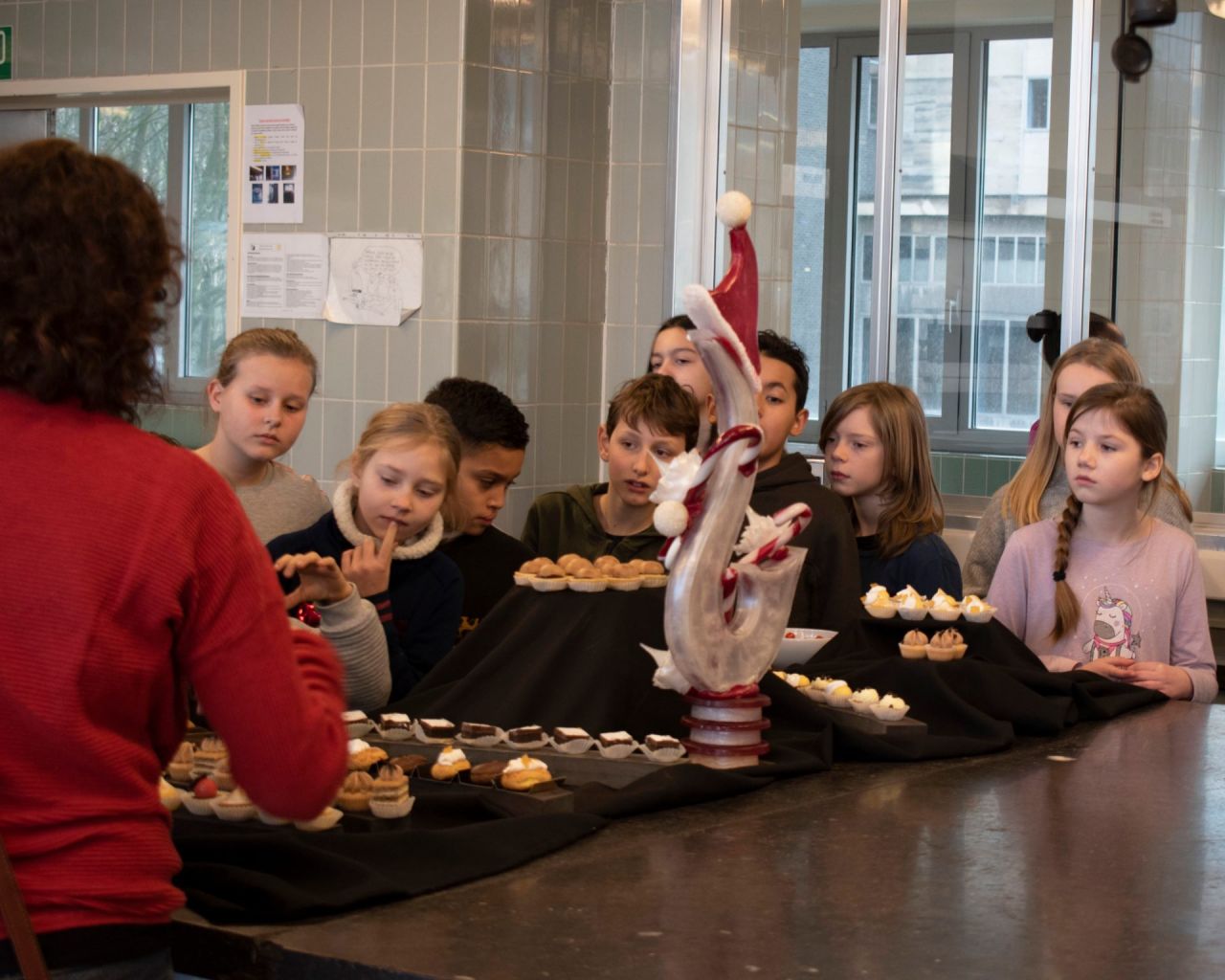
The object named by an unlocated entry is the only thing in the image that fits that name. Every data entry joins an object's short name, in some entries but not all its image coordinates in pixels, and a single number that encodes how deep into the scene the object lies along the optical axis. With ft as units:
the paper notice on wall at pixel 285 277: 16.71
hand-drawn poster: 16.21
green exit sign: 18.79
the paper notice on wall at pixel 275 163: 16.78
